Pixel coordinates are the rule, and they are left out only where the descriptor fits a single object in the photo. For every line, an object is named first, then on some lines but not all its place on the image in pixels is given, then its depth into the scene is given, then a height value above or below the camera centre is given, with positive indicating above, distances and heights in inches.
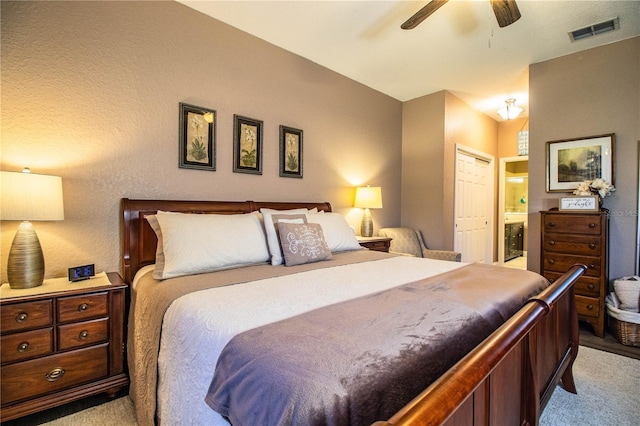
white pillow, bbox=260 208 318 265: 83.6 -7.3
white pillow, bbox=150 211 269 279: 70.1 -8.8
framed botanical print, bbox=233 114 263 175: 108.7 +24.1
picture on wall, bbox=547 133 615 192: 119.4 +20.8
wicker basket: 99.0 -40.6
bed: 28.6 -15.9
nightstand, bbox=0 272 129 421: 59.6 -29.5
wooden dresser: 108.8 -16.3
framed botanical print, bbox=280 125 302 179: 122.5 +24.1
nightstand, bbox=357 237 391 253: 132.2 -15.4
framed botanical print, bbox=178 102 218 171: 96.7 +23.9
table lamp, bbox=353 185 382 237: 143.9 +3.6
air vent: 105.3 +66.5
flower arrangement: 114.2 +8.7
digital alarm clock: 71.5 -15.8
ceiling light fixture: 163.6 +56.0
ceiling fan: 74.4 +52.1
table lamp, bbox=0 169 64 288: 60.7 -0.6
